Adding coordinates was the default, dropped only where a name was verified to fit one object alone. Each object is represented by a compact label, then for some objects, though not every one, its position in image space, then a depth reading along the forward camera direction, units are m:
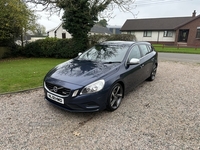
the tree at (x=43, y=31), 75.88
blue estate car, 2.82
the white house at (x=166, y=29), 24.56
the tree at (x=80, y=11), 10.56
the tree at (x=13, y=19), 11.36
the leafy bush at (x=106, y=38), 11.82
